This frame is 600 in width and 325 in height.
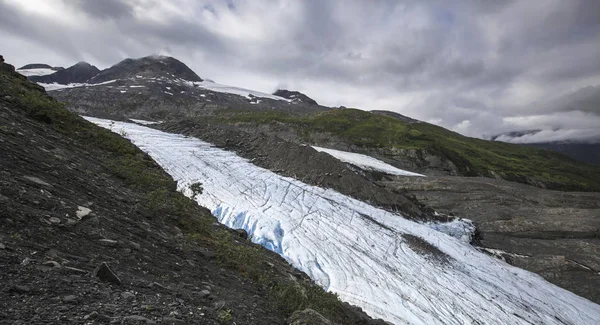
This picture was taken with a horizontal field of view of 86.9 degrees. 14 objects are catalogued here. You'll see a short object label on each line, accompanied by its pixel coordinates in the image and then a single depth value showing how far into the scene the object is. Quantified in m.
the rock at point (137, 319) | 4.05
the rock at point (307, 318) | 5.96
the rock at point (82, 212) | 6.32
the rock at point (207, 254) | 8.02
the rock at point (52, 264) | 4.43
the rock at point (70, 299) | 3.91
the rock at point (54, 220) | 5.57
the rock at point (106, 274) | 4.78
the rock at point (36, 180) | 6.58
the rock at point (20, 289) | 3.71
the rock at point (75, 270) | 4.61
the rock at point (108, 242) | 5.93
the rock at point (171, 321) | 4.35
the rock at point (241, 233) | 12.58
